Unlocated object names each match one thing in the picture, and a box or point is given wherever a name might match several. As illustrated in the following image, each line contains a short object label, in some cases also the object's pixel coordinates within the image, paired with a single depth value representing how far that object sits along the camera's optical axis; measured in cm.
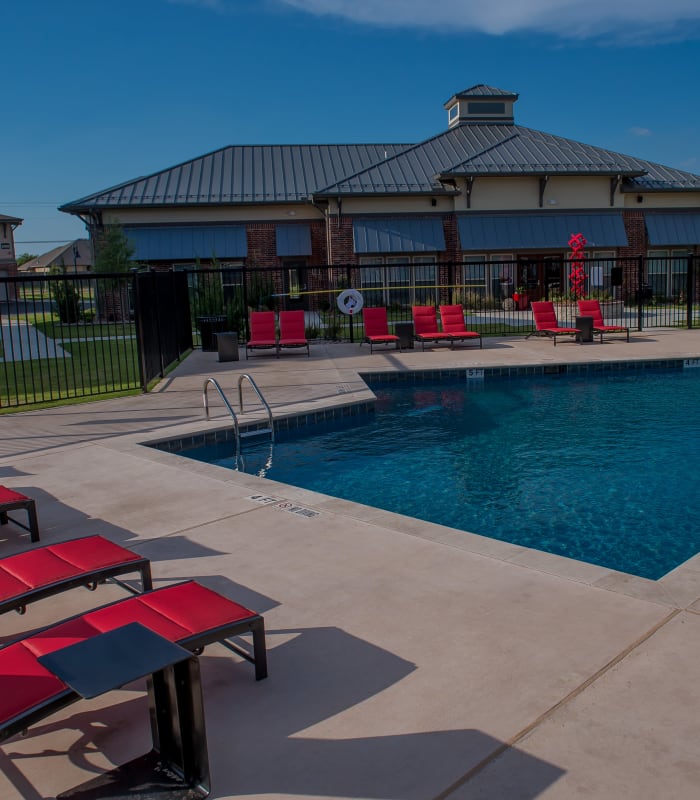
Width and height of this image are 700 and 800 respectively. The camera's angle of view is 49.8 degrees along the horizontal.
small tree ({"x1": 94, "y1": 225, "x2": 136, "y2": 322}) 2820
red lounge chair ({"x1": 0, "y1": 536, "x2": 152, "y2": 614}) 358
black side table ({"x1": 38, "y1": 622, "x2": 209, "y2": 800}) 222
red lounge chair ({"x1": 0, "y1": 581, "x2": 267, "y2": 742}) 258
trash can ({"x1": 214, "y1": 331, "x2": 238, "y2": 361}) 1566
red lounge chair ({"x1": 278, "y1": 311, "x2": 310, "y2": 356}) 1691
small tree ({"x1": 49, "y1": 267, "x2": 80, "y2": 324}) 2650
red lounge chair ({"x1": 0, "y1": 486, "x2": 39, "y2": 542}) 508
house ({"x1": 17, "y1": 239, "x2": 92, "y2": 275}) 6657
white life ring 1798
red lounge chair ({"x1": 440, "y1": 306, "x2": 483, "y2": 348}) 1773
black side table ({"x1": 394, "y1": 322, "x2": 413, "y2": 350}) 1722
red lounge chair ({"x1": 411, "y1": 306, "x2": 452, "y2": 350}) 1750
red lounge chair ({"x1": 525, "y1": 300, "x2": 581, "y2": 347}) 1823
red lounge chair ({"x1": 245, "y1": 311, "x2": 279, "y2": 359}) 1667
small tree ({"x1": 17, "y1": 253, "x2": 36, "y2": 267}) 11921
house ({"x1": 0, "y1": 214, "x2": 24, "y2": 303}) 5391
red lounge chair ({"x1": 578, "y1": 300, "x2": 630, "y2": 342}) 1864
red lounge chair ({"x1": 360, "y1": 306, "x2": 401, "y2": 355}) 1717
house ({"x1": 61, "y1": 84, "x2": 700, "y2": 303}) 3081
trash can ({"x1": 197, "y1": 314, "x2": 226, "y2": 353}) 1795
